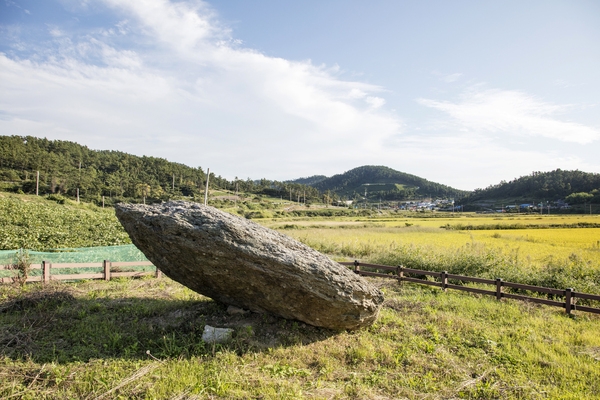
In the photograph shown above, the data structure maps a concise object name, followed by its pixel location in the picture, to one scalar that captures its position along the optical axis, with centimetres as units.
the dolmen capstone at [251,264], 719
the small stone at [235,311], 860
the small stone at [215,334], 711
